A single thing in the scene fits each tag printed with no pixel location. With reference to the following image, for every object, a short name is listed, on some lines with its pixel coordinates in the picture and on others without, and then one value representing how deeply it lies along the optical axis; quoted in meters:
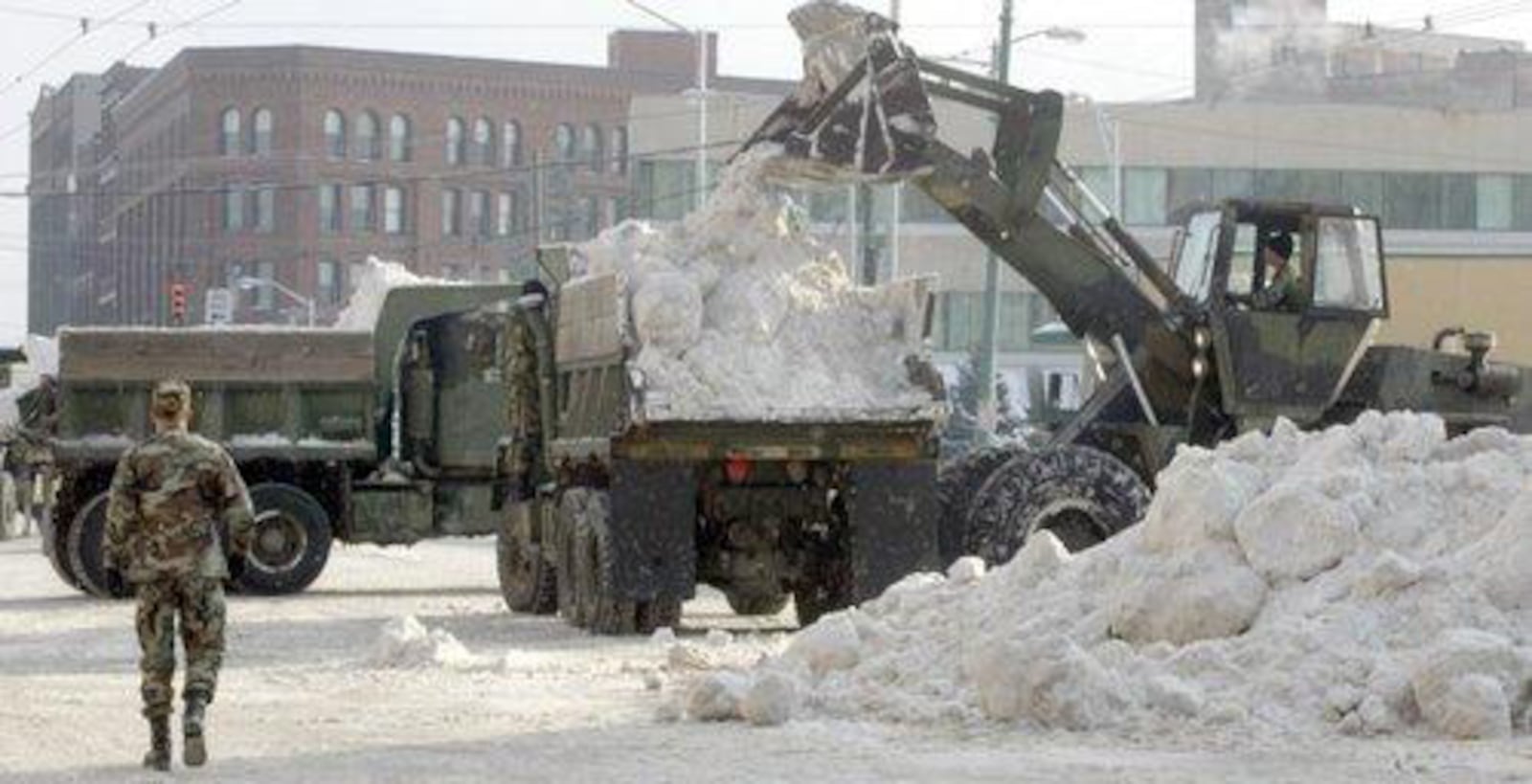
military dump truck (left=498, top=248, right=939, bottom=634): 22.44
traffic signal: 56.56
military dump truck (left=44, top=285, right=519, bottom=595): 29.56
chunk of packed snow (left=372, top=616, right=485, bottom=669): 19.95
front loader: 23.92
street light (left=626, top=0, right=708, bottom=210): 68.53
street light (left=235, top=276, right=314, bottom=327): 98.28
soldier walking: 13.77
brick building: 115.06
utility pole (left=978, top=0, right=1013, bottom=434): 49.31
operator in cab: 24.69
